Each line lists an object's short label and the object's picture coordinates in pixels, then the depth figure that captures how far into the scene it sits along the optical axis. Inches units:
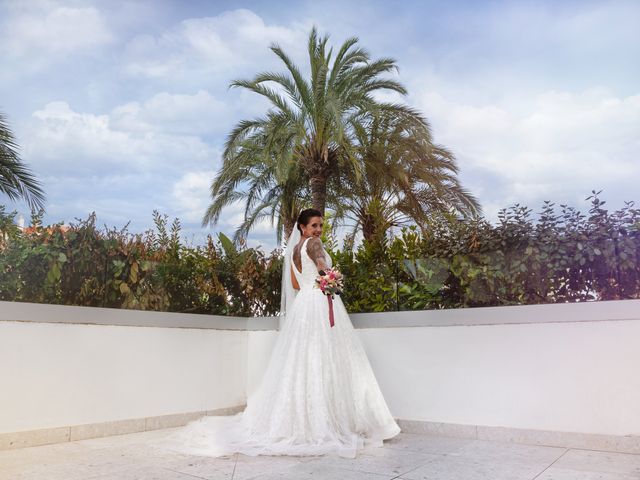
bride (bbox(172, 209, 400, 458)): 158.6
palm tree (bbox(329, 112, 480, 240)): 445.7
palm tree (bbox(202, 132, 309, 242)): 474.9
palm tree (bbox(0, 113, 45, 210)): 330.3
